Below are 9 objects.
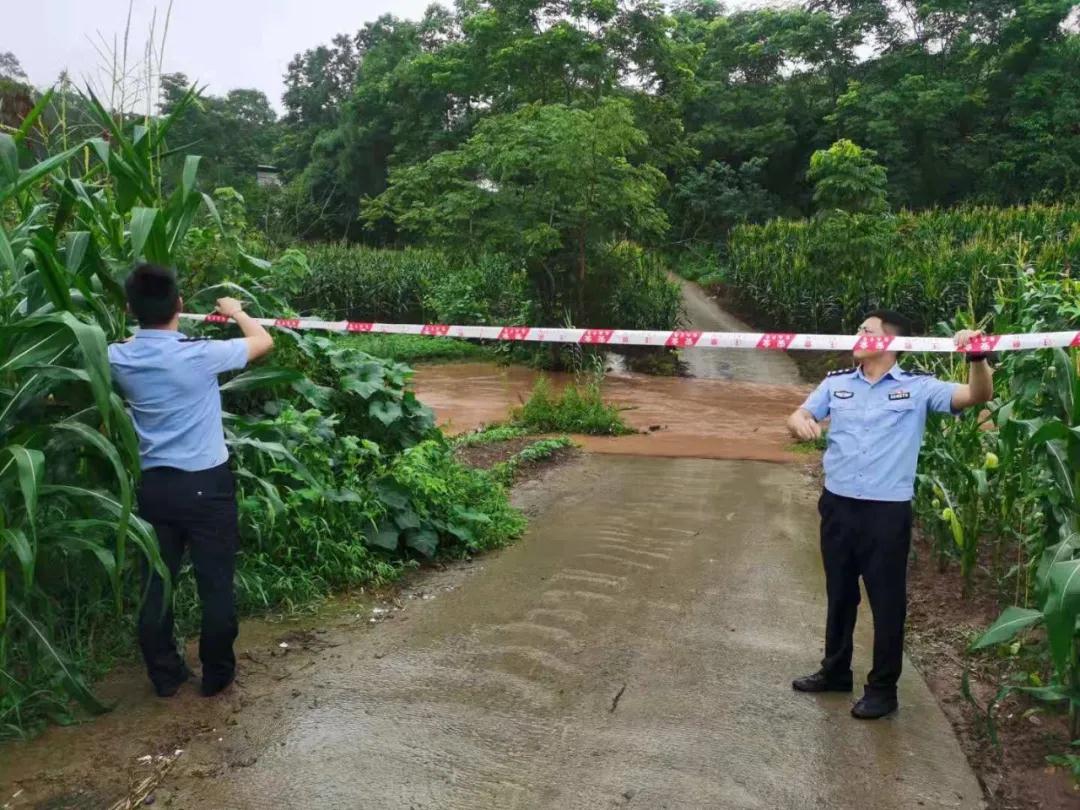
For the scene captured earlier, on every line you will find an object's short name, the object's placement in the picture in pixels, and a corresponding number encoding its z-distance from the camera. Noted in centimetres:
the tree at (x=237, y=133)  3568
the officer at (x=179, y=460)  323
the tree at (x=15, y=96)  686
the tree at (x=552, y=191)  1481
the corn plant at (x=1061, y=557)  272
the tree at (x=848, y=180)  1694
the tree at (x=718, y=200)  3075
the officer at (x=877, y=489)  344
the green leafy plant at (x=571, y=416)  1002
